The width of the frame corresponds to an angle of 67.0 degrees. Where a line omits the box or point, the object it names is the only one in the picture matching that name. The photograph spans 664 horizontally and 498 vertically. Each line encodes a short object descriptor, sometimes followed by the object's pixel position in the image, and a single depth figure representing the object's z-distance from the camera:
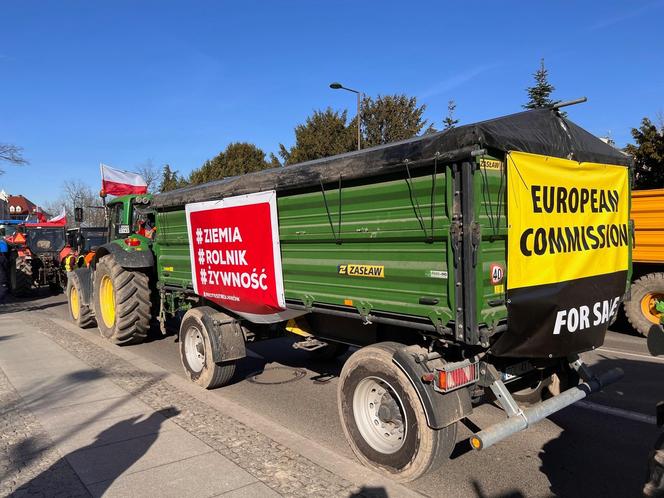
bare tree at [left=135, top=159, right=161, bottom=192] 45.25
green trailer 3.36
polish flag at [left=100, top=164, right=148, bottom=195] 10.77
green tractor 7.98
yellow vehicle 8.33
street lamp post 19.55
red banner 4.97
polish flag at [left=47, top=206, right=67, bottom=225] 20.20
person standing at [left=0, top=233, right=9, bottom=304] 15.66
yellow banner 3.50
